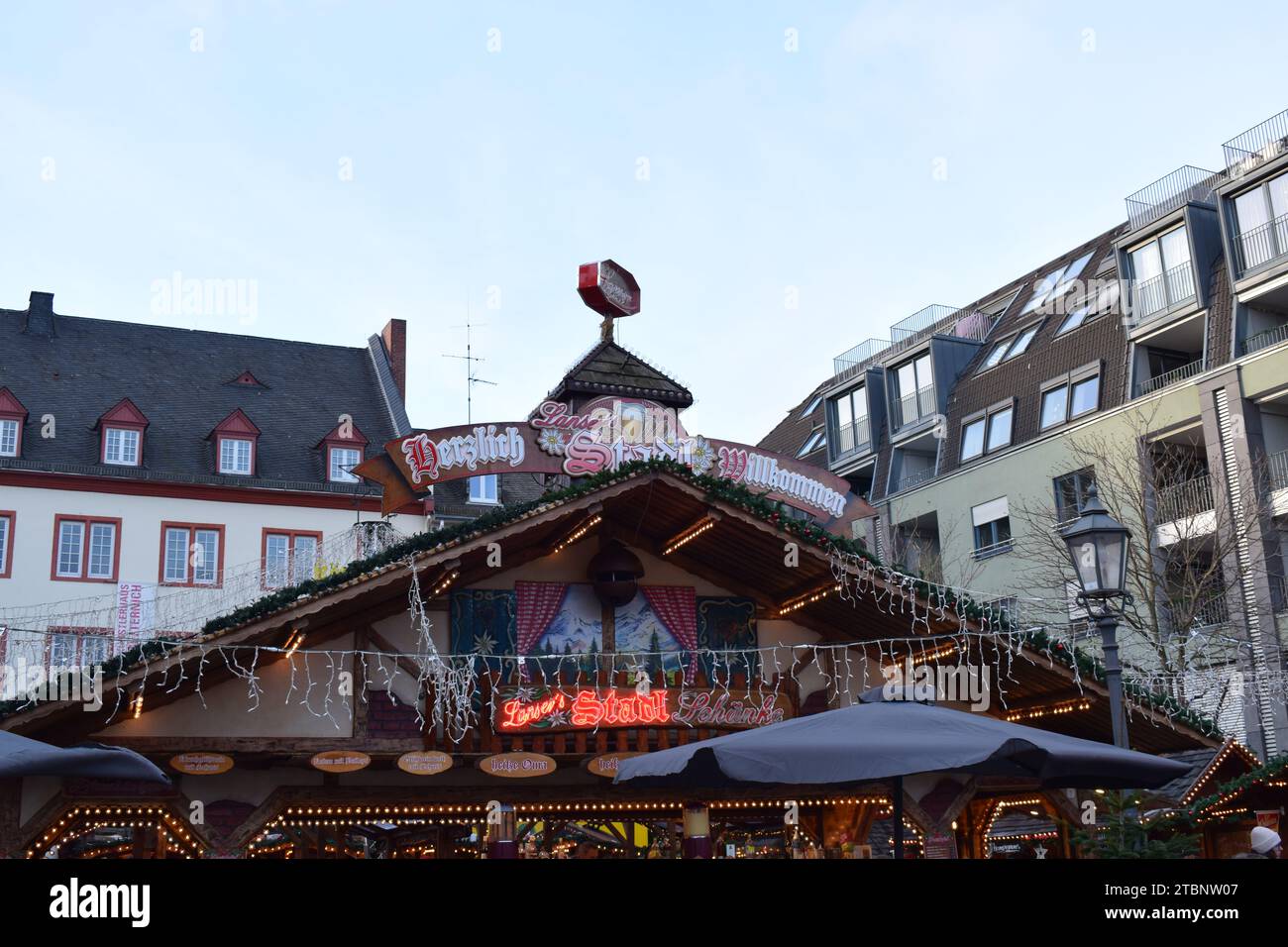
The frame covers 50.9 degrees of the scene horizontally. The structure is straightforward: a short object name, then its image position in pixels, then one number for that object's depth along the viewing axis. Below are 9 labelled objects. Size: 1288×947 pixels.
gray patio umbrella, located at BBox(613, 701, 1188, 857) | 9.00
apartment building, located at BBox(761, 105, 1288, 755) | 27.86
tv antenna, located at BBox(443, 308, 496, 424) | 41.19
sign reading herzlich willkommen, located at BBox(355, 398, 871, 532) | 16.25
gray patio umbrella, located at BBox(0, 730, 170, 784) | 8.77
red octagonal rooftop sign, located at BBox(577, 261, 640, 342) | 20.98
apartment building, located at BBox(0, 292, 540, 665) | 33.66
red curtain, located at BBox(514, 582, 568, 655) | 16.41
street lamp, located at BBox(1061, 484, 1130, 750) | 10.41
